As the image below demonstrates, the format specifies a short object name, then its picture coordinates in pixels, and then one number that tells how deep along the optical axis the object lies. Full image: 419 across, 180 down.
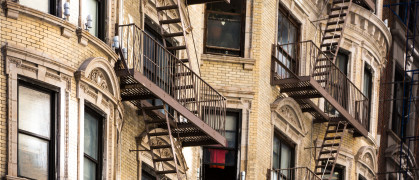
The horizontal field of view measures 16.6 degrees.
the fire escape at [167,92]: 30.64
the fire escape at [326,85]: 38.09
